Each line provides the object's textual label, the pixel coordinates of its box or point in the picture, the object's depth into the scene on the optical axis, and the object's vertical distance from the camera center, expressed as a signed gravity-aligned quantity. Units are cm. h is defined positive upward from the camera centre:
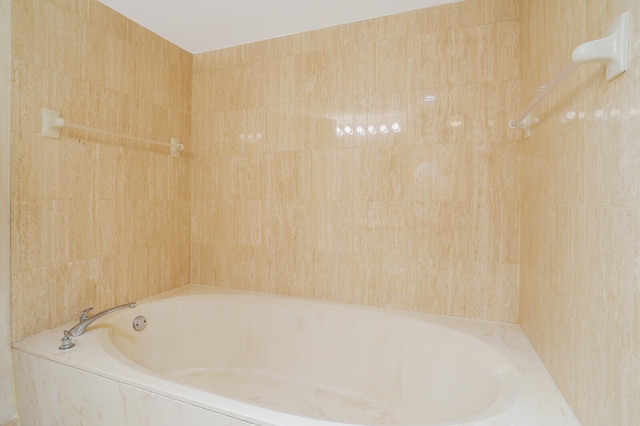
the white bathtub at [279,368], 110 -67
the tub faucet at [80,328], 139 -52
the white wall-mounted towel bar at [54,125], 153 +40
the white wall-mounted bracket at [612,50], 70 +35
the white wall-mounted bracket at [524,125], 146 +38
